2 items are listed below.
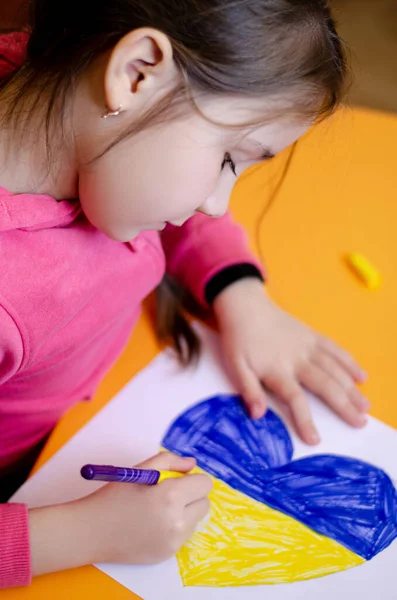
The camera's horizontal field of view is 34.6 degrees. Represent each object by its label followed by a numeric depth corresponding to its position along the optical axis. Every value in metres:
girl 0.44
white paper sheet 0.51
